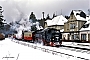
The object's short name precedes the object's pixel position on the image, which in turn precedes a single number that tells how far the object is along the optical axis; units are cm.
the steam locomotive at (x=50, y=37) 2838
